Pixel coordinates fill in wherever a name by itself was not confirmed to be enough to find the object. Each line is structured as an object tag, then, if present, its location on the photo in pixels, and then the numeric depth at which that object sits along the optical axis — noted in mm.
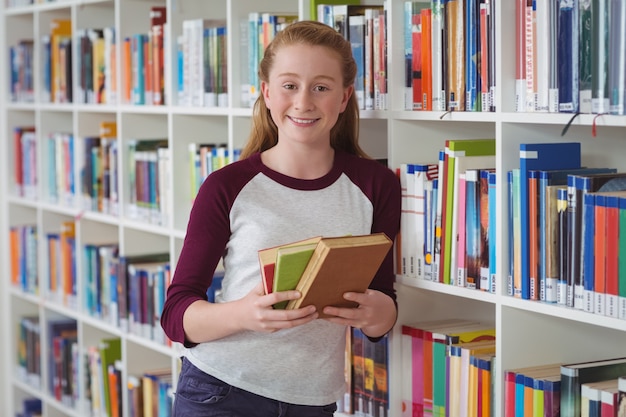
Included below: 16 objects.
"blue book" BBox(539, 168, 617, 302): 1996
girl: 2154
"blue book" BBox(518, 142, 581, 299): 2033
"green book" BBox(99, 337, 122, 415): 3770
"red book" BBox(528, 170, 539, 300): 2021
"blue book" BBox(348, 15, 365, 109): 2473
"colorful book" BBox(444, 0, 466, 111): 2203
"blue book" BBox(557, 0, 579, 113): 1914
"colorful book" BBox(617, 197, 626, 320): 1840
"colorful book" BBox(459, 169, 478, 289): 2184
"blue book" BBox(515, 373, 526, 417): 2074
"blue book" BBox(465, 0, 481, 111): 2156
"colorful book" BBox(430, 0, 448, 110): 2260
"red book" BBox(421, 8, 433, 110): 2305
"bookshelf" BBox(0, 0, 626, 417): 2102
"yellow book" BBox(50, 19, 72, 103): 4027
